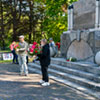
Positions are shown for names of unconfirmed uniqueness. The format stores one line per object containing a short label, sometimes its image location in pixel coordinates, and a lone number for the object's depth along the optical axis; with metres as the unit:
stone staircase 5.67
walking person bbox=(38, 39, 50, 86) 5.93
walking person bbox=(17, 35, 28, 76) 7.79
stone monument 8.32
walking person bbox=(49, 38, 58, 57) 11.48
